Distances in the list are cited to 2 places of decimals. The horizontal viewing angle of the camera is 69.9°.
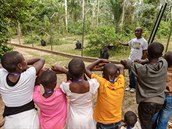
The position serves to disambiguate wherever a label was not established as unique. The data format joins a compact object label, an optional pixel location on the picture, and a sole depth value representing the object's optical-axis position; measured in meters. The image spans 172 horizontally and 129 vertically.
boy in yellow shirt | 1.20
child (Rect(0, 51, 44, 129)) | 1.02
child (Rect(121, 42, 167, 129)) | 1.31
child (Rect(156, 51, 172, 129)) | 1.45
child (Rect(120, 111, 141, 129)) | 1.43
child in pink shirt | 1.08
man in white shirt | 2.64
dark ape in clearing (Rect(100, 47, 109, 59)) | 4.62
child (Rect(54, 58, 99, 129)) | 1.08
